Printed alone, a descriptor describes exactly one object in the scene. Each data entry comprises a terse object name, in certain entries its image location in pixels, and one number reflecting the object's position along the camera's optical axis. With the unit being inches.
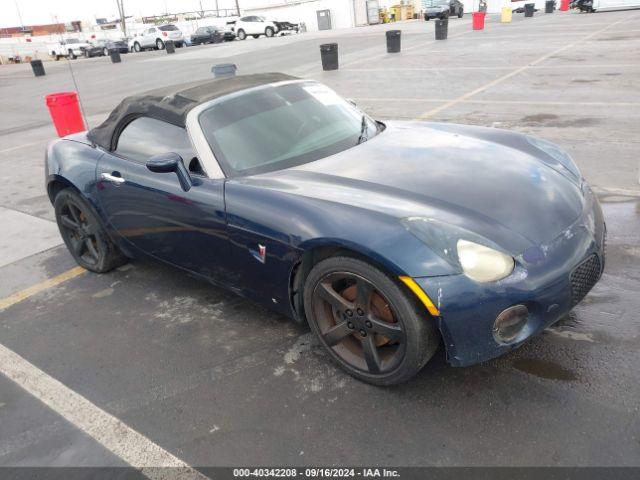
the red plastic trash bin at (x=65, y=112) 368.8
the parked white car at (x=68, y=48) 1540.4
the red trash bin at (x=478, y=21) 933.8
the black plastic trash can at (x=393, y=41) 691.4
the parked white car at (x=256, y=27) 1416.1
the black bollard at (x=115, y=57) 1107.9
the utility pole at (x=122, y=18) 2221.6
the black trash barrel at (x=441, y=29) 804.6
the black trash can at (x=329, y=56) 591.2
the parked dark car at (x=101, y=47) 1493.6
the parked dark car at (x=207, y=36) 1453.0
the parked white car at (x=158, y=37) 1493.6
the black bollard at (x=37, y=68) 980.6
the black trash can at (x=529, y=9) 1145.4
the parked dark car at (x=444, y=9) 1336.1
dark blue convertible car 88.0
